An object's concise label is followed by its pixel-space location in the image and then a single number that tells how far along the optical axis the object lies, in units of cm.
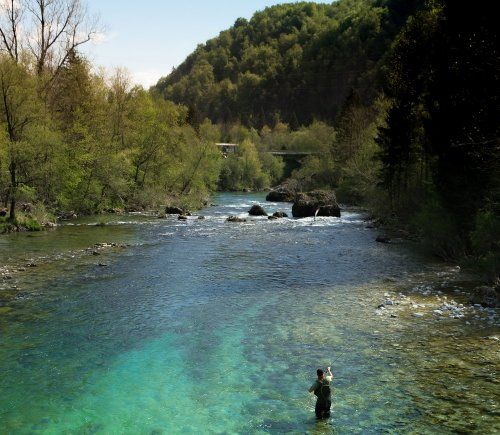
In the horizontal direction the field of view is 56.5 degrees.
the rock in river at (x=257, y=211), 5253
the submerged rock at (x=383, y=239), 3481
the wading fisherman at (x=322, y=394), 1070
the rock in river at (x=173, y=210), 5394
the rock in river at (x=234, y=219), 4691
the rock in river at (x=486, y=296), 1872
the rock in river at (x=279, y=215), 5119
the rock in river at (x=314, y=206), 5131
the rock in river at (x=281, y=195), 7494
